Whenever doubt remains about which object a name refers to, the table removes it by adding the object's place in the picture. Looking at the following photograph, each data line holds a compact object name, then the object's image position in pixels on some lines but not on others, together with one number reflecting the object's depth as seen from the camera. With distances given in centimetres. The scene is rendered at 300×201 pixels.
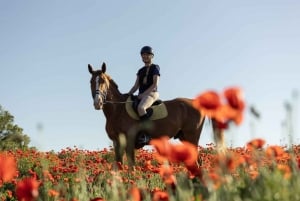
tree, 7475
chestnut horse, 2042
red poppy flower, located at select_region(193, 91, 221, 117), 436
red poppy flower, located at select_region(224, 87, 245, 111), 429
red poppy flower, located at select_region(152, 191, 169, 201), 566
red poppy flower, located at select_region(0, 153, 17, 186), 544
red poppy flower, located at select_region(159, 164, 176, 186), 520
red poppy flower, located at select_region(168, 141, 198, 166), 462
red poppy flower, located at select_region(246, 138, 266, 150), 567
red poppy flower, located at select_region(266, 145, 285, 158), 619
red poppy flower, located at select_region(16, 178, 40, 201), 510
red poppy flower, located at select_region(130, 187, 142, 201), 497
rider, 2112
